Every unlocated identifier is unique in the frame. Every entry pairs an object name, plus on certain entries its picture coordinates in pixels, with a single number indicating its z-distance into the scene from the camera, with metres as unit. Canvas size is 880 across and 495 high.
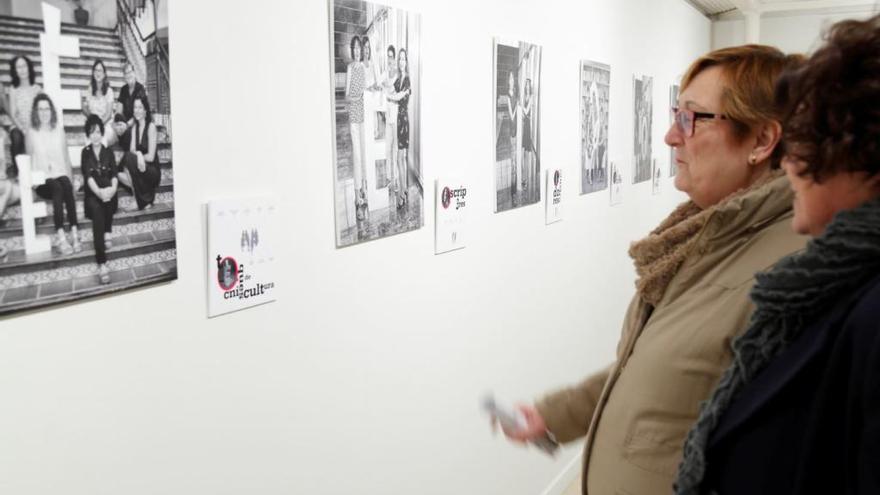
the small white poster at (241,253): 1.78
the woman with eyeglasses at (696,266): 1.48
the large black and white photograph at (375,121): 2.18
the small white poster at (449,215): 2.70
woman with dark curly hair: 0.84
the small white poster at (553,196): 3.74
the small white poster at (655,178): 5.79
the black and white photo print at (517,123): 3.13
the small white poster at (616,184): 4.79
